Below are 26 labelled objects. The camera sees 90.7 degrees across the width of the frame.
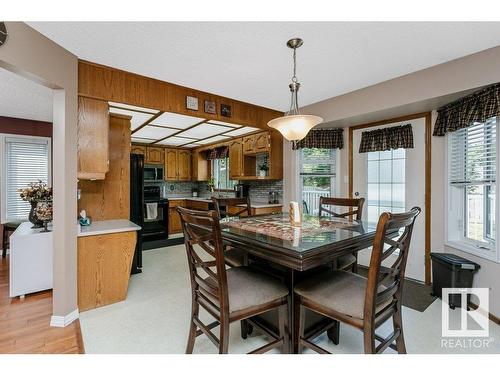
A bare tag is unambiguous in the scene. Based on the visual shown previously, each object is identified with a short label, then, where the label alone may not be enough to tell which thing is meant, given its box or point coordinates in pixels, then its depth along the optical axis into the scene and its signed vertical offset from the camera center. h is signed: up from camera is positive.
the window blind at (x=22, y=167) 4.16 +0.31
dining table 1.37 -0.36
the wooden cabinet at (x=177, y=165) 5.98 +0.52
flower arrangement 3.05 -0.09
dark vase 2.97 -0.40
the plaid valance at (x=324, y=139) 3.80 +0.73
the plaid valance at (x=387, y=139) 3.11 +0.63
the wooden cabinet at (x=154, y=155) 5.66 +0.71
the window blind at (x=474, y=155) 2.36 +0.32
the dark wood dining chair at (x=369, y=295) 1.26 -0.64
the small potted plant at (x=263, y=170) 4.36 +0.28
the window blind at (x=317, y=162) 3.94 +0.39
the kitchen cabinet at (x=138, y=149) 5.41 +0.81
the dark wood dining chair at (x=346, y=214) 2.07 -0.27
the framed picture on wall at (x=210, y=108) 3.20 +1.02
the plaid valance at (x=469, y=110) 2.12 +0.73
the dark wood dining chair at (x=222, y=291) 1.33 -0.64
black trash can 2.36 -0.86
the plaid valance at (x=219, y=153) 5.40 +0.75
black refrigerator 3.46 -0.08
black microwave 5.58 +0.30
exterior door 3.07 +0.04
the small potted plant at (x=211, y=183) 6.11 +0.05
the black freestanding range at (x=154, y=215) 4.91 -0.61
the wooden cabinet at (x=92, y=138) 2.38 +0.47
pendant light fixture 2.02 +0.53
